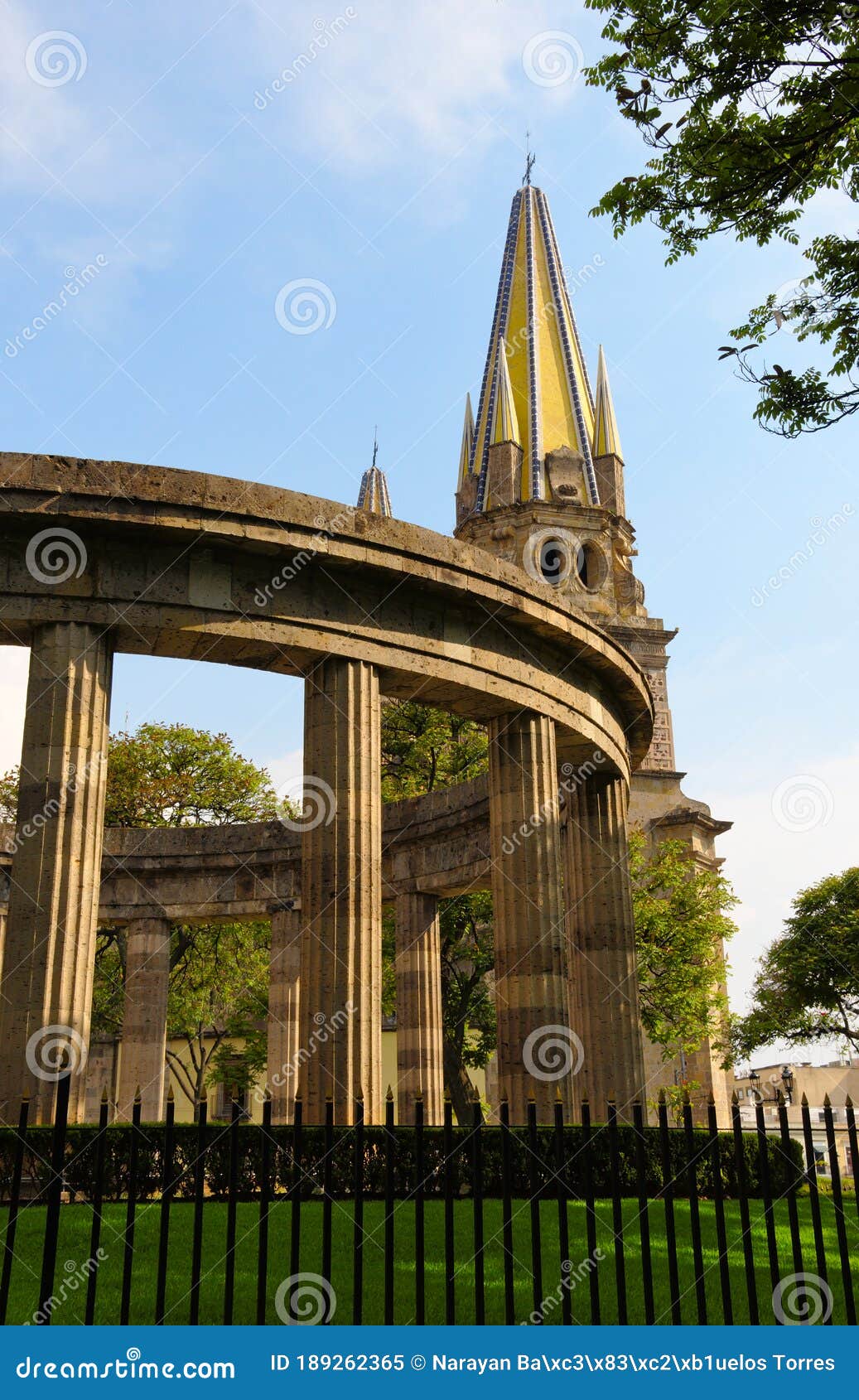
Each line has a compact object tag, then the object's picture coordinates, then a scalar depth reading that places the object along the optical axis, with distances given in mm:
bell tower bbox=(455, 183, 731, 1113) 65250
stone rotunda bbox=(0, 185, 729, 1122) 16094
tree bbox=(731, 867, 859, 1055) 44969
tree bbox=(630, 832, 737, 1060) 34125
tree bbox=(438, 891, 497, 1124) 33562
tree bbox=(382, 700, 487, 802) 39062
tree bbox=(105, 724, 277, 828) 40594
